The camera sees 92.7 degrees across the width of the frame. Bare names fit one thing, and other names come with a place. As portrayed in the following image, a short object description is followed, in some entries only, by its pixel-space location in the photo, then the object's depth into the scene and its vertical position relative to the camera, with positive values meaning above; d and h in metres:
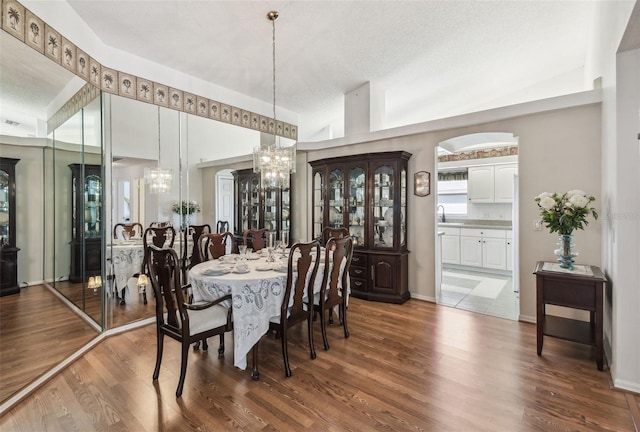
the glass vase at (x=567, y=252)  2.73 -0.35
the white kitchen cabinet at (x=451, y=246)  6.34 -0.67
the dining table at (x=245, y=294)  2.29 -0.62
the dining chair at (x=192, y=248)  3.81 -0.41
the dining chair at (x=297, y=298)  2.37 -0.69
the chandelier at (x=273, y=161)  3.29 +0.58
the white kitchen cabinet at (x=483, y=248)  5.79 -0.67
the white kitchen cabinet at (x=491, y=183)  6.12 +0.64
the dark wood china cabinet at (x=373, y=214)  4.16 +0.00
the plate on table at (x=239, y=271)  2.53 -0.47
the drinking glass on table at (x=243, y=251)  3.01 -0.36
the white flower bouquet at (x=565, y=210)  2.64 +0.03
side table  2.42 -0.70
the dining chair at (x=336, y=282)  2.79 -0.67
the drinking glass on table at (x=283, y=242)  3.15 -0.29
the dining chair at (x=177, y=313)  2.09 -0.73
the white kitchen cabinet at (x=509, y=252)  5.70 -0.72
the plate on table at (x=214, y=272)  2.49 -0.47
